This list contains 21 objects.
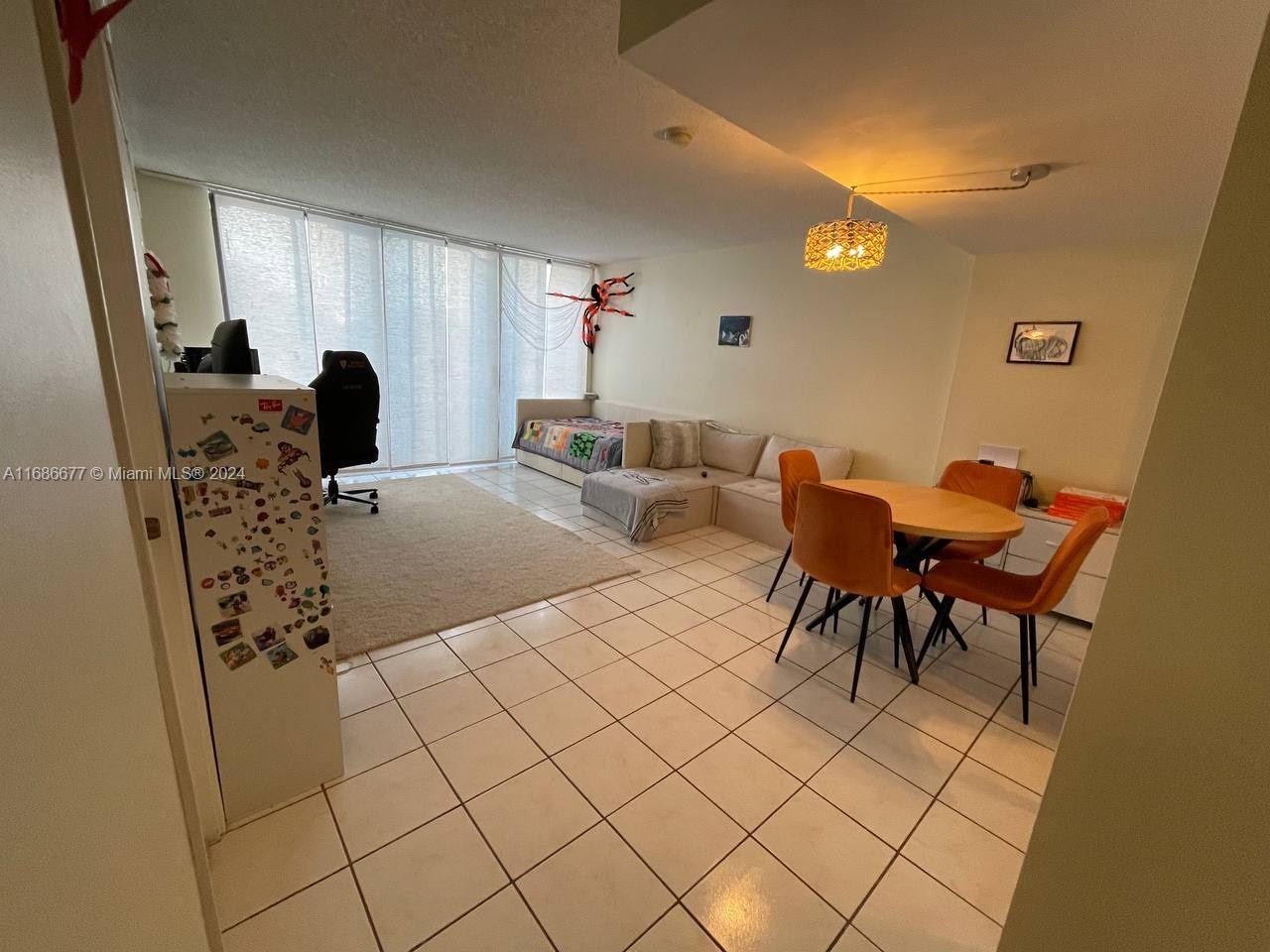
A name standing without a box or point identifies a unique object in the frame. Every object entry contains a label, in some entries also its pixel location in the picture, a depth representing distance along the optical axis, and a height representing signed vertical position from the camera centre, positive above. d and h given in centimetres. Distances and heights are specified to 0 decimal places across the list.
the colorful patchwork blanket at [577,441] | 465 -74
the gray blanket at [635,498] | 379 -99
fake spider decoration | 606 +89
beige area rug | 254 -129
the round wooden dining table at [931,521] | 205 -56
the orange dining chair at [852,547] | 199 -69
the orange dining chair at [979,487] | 268 -55
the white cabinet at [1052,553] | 279 -93
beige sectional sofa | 397 -88
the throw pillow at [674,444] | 455 -63
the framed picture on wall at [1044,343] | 301 +34
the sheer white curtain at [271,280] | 407 +63
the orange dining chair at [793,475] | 283 -55
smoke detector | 234 +116
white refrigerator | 129 -63
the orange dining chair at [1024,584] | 190 -84
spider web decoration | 579 +64
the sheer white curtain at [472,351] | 538 +16
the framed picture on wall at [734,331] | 476 +47
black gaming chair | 364 -39
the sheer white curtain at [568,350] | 626 +27
